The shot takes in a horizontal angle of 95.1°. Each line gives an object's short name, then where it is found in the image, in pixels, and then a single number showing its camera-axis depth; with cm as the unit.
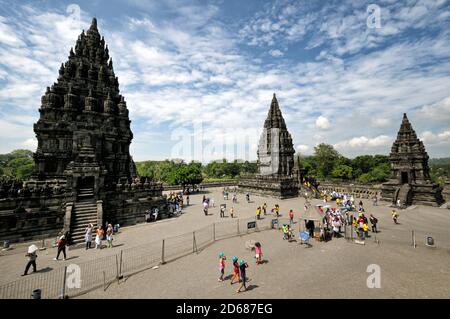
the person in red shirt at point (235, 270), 836
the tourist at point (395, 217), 1713
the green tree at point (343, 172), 5544
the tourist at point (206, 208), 2161
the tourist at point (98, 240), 1309
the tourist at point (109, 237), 1327
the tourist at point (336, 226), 1407
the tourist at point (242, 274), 789
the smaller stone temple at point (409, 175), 2500
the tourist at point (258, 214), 1944
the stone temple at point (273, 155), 3631
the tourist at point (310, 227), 1407
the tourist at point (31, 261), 949
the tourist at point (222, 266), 861
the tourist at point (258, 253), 1005
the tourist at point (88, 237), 1314
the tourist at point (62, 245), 1106
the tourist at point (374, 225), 1469
